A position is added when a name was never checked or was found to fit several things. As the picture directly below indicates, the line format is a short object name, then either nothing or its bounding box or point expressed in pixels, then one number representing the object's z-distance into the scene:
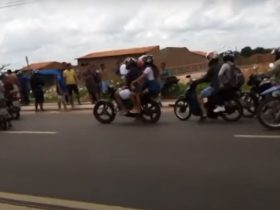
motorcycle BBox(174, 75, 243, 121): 6.39
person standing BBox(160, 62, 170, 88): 10.11
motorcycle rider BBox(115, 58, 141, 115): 6.81
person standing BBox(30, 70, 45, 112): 9.88
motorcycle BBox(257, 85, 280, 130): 5.60
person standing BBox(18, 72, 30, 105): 11.56
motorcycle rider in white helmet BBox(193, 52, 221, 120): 6.49
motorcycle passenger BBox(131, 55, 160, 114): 6.73
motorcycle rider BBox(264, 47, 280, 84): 5.67
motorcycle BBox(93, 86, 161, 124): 6.80
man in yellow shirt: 10.04
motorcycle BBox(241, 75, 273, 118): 6.53
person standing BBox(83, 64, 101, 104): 9.99
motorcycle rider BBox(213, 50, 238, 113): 6.36
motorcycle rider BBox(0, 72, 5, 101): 7.37
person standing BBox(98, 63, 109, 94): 10.20
